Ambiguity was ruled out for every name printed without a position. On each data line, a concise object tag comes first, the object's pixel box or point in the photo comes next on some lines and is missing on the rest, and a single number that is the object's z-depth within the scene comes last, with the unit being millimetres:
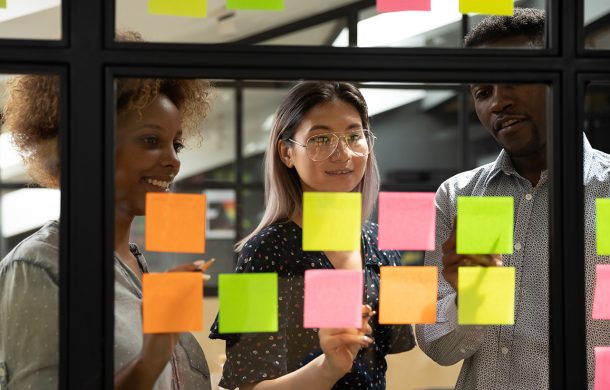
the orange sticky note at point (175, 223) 1422
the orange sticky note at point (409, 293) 1496
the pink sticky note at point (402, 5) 1493
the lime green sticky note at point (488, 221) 1497
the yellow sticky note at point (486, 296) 1497
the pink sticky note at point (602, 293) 1563
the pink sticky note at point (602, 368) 1540
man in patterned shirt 1513
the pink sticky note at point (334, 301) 1474
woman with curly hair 1390
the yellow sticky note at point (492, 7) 1482
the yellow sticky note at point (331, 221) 1464
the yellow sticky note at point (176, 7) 1425
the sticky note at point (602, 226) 1524
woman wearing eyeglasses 1527
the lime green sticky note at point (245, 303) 1424
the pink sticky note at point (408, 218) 1487
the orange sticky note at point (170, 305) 1416
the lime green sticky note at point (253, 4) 1423
